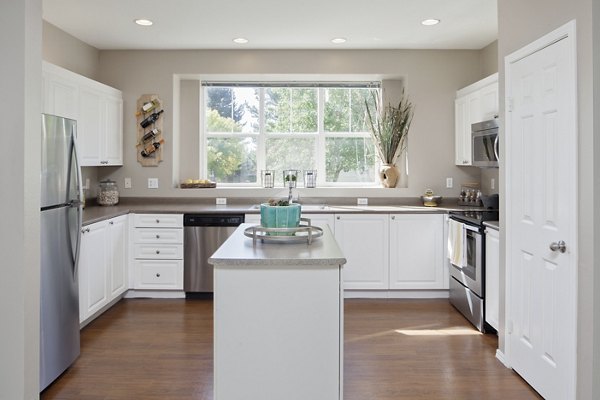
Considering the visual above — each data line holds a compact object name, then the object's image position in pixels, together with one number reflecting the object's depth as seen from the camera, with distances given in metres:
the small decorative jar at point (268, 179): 5.27
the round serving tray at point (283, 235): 2.47
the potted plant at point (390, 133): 5.13
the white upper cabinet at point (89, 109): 3.77
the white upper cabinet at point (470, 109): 4.16
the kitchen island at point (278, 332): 2.13
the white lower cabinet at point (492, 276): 3.42
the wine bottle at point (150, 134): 5.13
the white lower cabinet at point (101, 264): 3.66
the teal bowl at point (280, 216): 2.52
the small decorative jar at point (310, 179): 5.28
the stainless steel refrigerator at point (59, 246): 2.64
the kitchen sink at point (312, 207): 4.73
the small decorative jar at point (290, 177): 5.07
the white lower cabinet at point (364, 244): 4.66
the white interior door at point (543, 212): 2.33
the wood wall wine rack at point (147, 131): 5.15
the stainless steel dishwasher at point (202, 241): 4.61
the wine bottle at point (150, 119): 5.12
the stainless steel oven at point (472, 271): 3.68
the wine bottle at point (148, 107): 5.12
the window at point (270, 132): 5.48
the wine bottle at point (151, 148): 5.15
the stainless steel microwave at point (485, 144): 3.89
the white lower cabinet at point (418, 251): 4.64
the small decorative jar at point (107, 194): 4.98
